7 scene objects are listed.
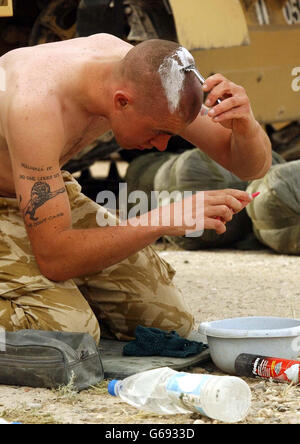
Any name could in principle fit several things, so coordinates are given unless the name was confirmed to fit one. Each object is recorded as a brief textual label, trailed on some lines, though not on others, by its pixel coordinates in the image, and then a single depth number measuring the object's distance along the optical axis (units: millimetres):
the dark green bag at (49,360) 5762
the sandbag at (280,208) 11344
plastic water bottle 4930
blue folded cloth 6484
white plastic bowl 5934
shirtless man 6035
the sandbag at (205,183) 12086
